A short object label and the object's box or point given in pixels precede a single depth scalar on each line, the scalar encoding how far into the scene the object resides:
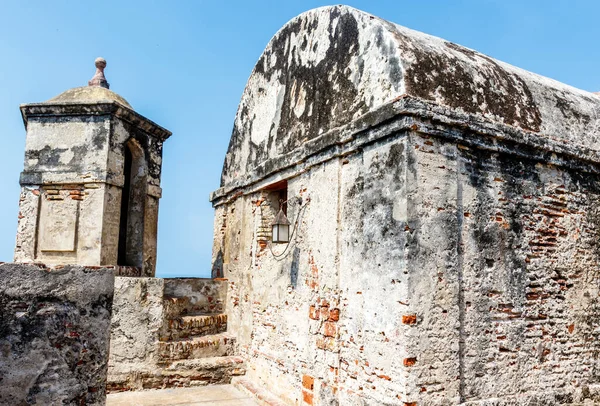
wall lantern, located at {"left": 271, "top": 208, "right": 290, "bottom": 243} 6.13
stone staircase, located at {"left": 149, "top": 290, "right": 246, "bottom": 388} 6.88
